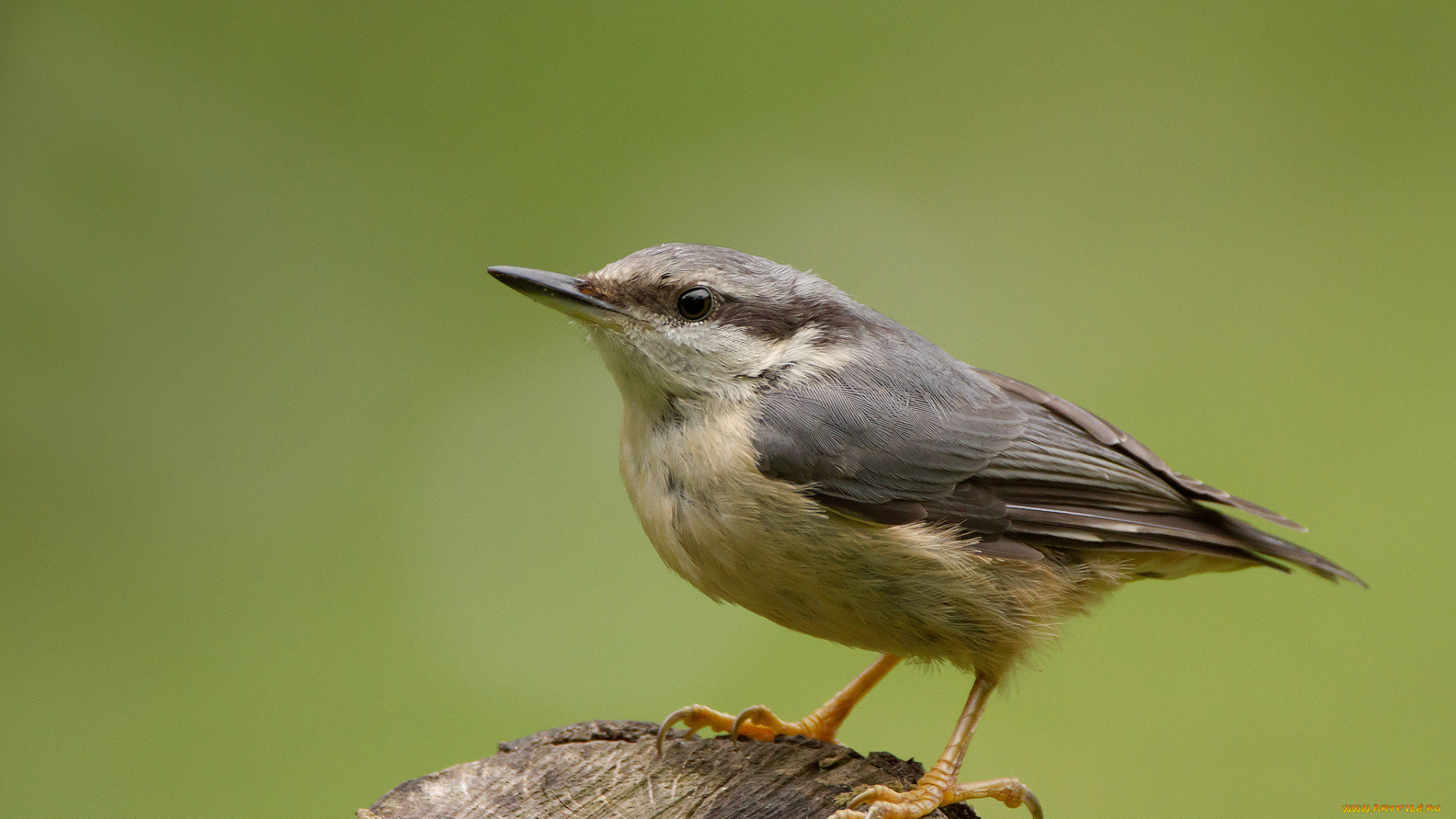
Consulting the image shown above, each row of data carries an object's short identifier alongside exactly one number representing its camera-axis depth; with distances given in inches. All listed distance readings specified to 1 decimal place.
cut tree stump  210.1
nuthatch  227.6
